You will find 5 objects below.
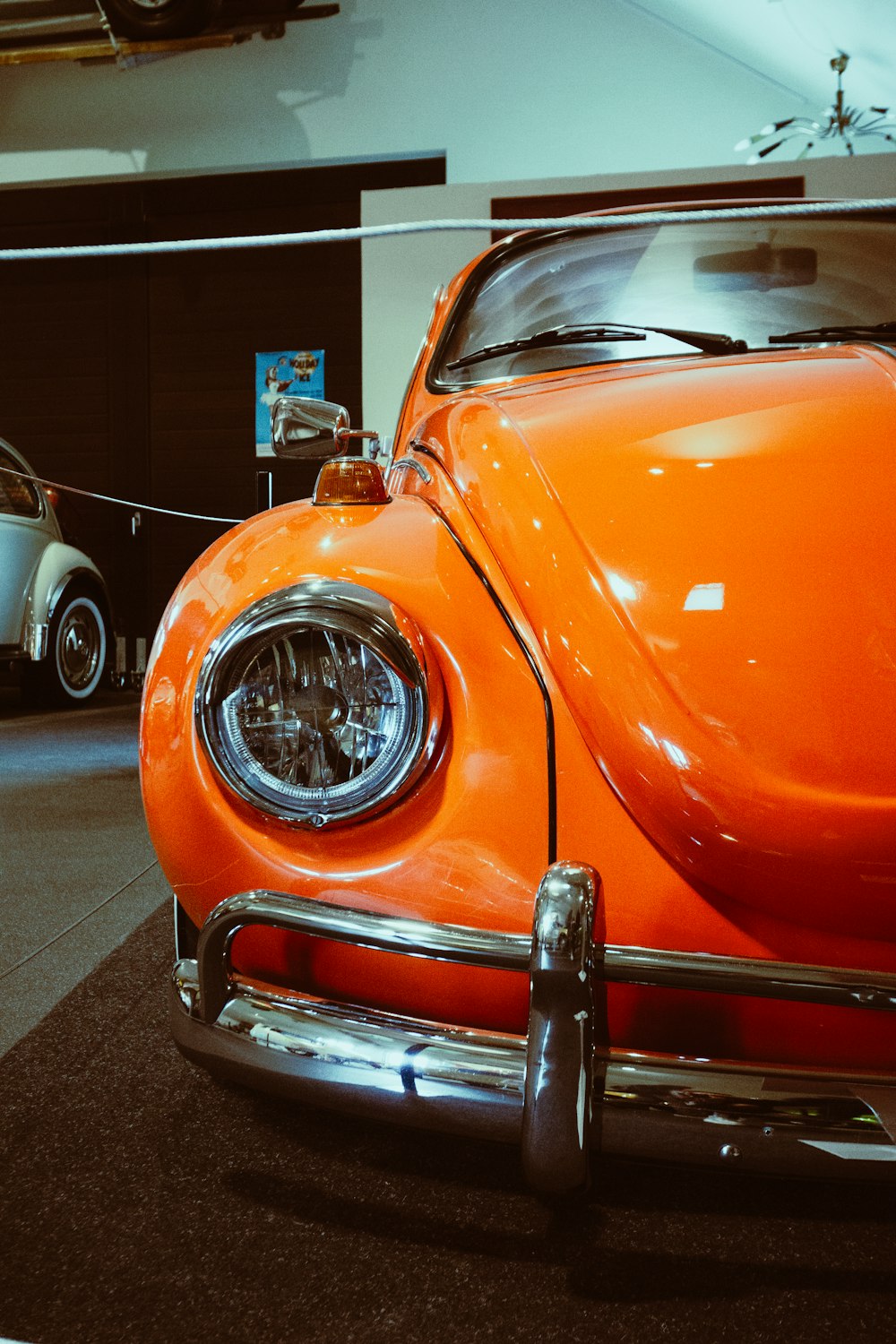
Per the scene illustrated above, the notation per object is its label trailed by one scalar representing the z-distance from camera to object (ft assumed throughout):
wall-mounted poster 26.21
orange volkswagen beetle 2.83
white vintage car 17.60
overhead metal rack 24.45
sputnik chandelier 21.07
